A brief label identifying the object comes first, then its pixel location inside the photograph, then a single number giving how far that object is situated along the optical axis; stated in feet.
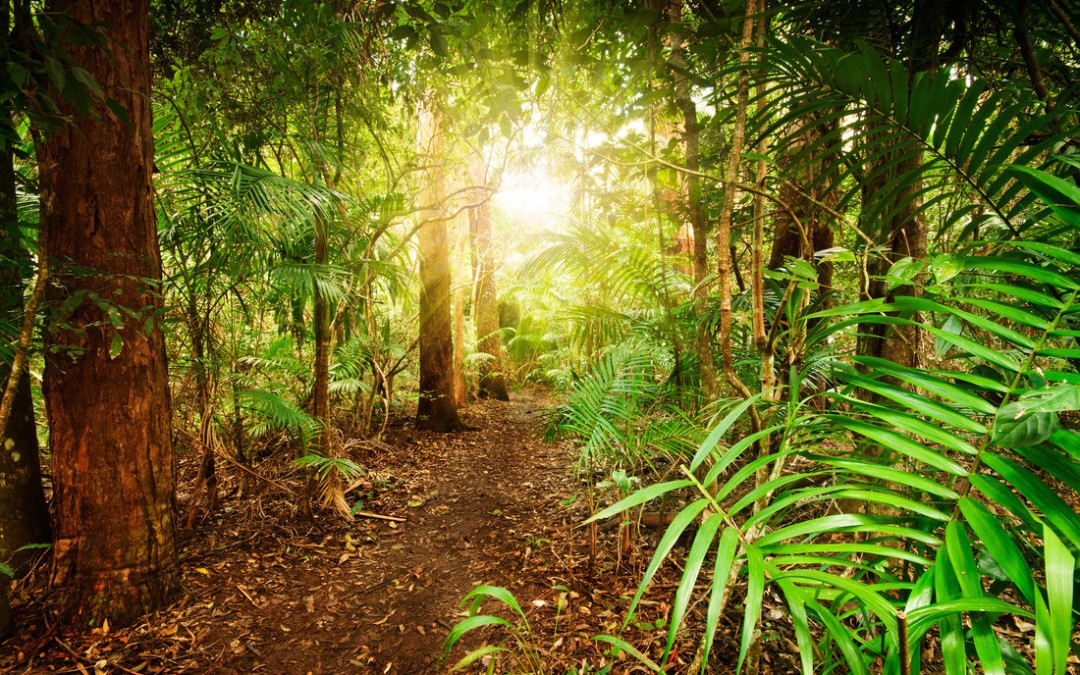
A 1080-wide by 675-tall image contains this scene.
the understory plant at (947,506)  1.92
